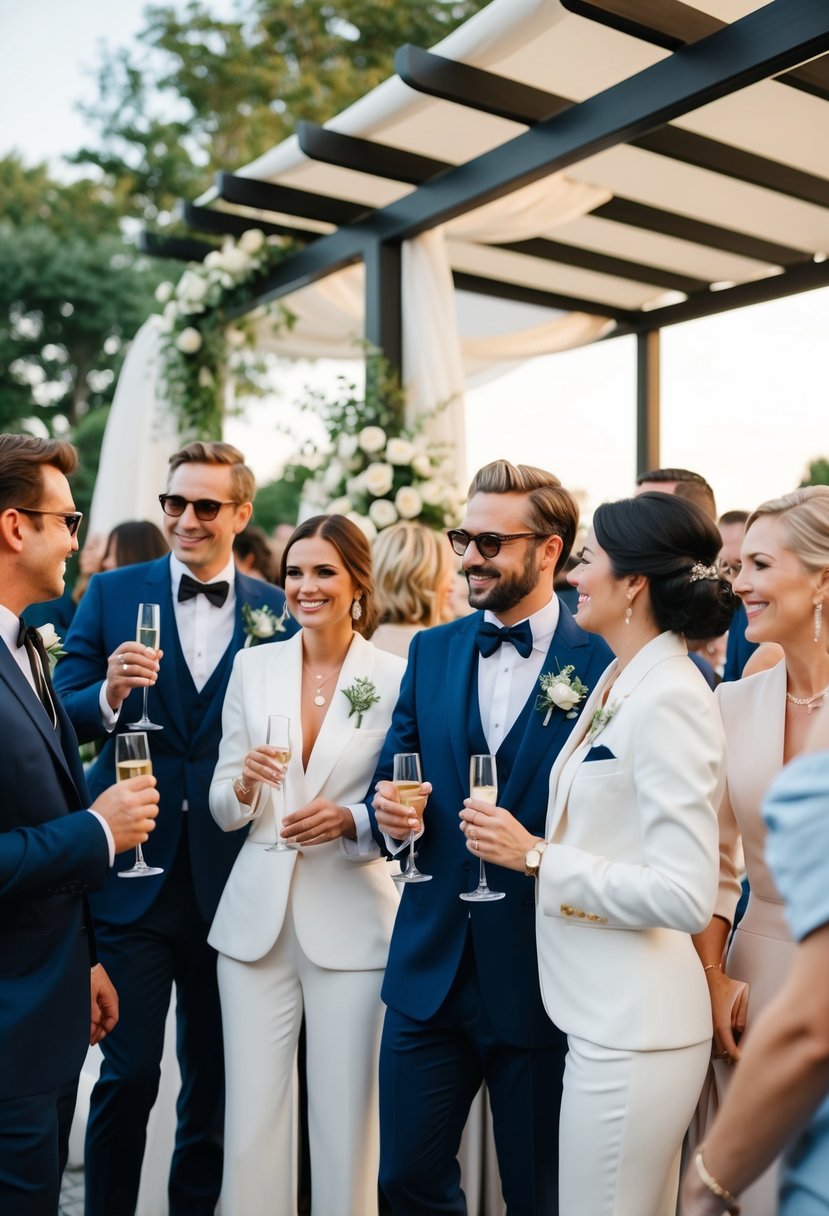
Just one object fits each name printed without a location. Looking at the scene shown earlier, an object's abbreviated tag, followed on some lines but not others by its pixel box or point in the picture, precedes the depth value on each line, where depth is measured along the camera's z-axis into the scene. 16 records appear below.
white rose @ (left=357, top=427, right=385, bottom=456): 6.31
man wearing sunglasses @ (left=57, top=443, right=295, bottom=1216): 3.39
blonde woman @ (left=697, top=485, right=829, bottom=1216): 2.61
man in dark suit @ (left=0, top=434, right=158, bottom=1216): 2.29
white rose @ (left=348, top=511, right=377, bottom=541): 6.16
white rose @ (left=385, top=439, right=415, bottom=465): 6.25
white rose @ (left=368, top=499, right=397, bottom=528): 6.21
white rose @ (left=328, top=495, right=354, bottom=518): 6.35
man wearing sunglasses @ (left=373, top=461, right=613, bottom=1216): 2.76
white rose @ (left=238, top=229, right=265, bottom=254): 7.32
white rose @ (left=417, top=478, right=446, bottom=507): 6.23
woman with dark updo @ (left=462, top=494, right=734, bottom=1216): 2.27
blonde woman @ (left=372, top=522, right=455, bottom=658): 4.65
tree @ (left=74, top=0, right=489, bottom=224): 20.22
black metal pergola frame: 4.22
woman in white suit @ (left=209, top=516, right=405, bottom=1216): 3.03
